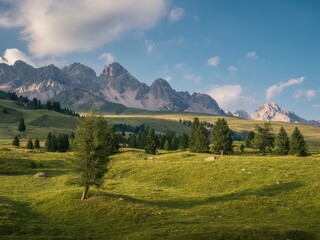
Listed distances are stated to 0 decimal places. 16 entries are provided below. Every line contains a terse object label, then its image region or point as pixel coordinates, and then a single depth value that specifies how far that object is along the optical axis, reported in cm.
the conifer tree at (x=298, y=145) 7456
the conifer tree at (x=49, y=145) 10369
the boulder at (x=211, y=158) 5195
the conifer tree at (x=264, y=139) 8200
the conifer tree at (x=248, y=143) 11190
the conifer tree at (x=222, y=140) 7594
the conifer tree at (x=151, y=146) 9075
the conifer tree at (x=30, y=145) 9962
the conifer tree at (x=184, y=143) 12131
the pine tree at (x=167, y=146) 12276
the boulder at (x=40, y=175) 4851
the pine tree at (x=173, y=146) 12572
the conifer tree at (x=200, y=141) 8594
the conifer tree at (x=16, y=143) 10831
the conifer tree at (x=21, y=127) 16336
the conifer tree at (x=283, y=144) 8038
